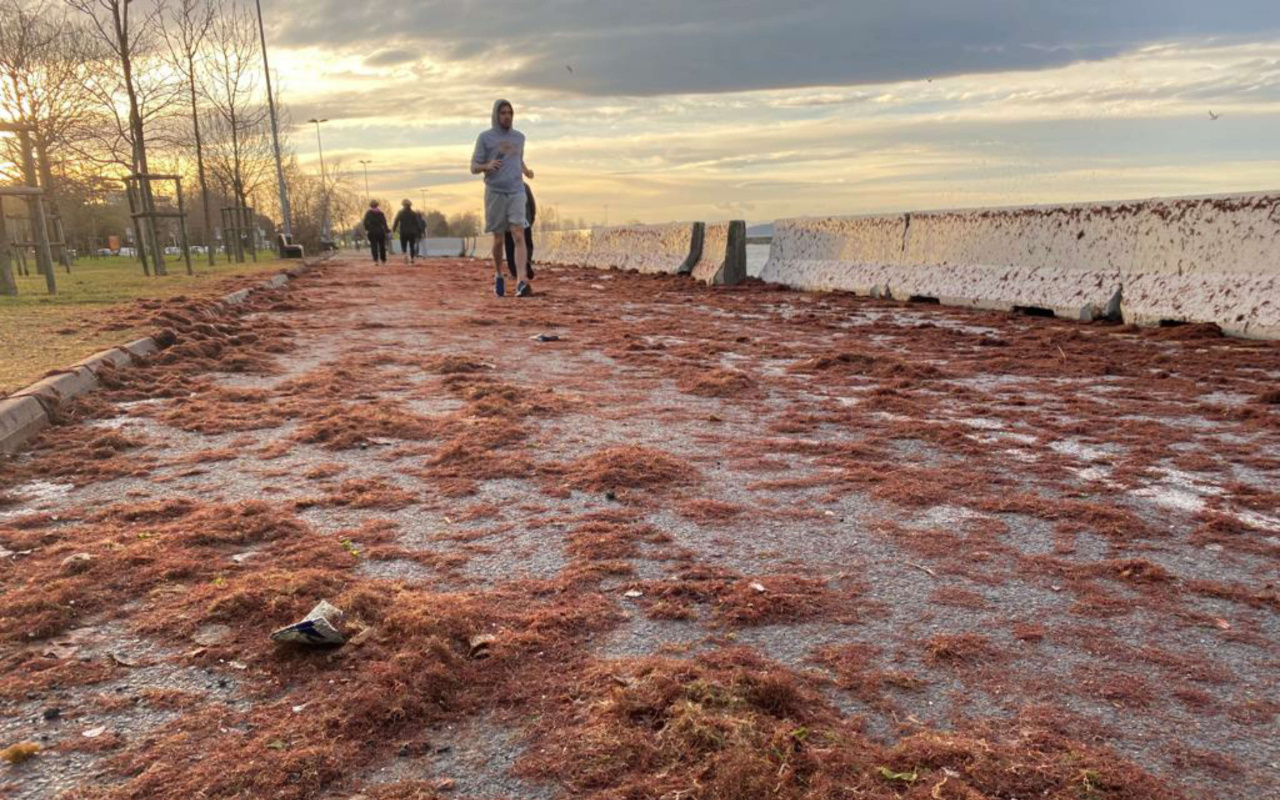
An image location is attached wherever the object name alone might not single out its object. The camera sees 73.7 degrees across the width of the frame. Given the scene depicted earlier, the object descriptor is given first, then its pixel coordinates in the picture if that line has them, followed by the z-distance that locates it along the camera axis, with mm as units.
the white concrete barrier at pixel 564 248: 22922
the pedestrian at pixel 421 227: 31794
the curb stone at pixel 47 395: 4215
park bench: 34000
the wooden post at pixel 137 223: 17723
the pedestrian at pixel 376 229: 29250
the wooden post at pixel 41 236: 12648
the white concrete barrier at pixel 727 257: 13713
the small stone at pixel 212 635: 2234
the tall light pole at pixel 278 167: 36000
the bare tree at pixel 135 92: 16109
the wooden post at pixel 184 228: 16753
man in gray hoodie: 11438
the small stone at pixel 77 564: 2660
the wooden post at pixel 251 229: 30312
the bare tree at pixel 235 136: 28000
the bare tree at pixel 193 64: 22266
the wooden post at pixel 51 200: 18078
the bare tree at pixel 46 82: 18891
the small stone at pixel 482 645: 2135
